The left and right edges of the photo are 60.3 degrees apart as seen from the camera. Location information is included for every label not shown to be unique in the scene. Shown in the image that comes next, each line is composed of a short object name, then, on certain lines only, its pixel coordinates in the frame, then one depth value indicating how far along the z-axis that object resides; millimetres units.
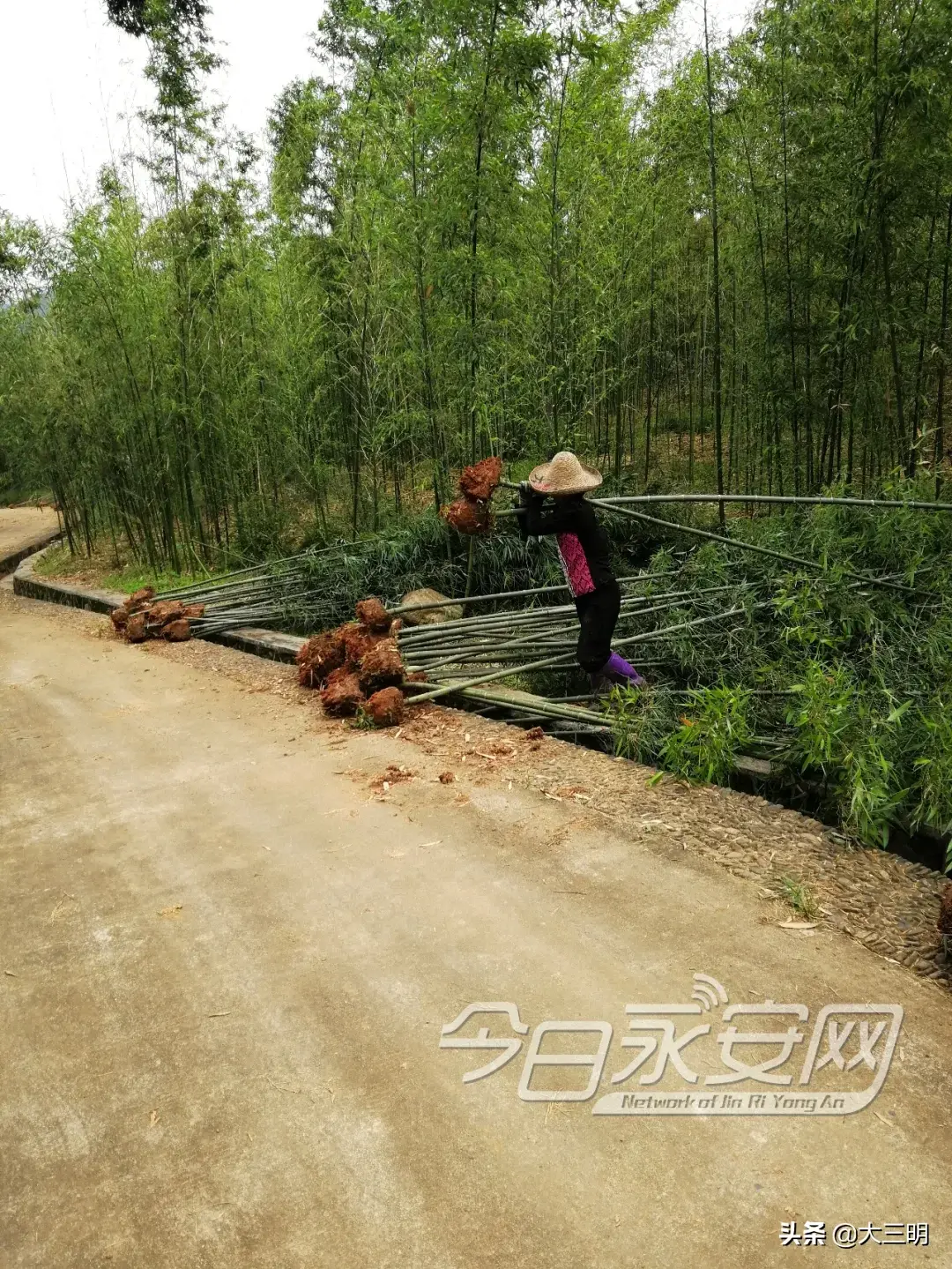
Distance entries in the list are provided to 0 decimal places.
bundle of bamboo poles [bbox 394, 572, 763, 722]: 3809
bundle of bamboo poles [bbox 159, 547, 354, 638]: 5621
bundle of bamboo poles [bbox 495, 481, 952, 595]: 3174
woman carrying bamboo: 3498
